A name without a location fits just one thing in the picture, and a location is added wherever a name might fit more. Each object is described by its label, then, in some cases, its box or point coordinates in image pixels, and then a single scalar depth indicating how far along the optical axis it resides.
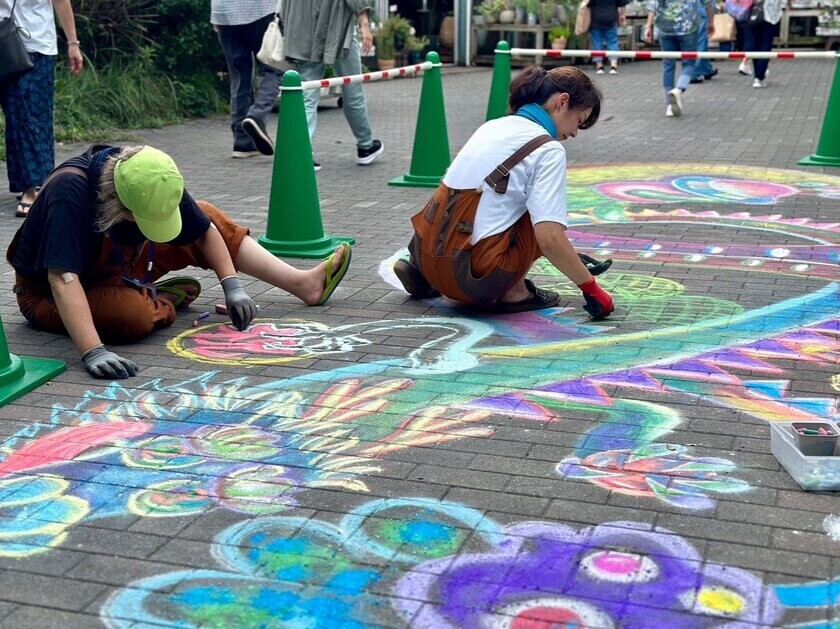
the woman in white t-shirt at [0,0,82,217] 6.92
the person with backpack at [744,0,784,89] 13.13
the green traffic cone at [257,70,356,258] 6.13
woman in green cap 4.15
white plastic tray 3.21
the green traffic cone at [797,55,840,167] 8.62
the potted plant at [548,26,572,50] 16.98
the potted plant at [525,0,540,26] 17.19
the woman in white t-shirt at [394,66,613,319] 4.62
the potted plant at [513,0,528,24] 17.30
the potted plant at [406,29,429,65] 16.75
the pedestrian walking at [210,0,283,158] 8.95
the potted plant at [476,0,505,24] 17.53
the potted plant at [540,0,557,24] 17.23
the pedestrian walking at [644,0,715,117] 11.34
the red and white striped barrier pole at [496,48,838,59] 8.86
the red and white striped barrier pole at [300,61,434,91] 6.76
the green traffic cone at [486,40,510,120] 9.32
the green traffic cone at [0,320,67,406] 3.99
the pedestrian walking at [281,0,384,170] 8.32
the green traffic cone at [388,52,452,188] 8.21
